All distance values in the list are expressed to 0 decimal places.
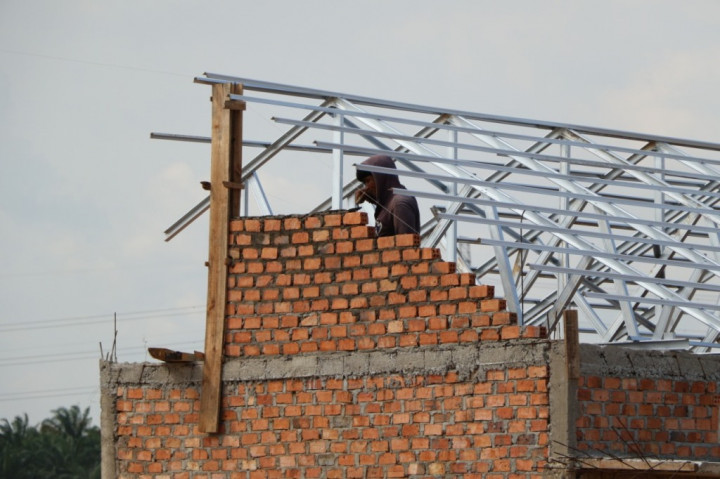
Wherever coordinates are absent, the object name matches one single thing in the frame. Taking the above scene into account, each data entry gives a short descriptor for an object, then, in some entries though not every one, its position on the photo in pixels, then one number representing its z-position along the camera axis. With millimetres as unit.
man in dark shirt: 19422
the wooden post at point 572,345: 16828
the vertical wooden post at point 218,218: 19562
